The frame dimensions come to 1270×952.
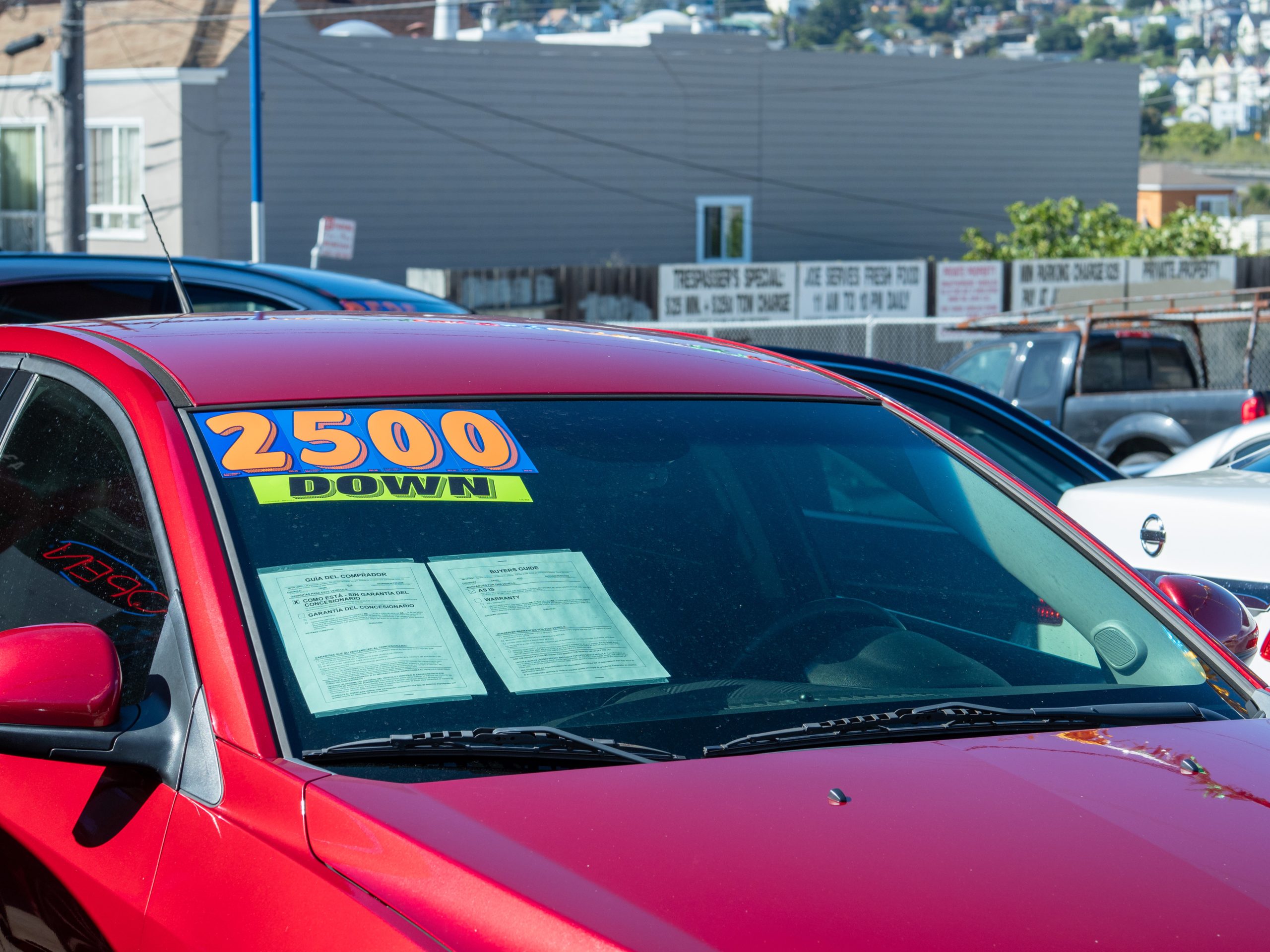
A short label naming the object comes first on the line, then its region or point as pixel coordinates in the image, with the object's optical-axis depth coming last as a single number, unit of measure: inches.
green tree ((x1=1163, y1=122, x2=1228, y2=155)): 4522.6
